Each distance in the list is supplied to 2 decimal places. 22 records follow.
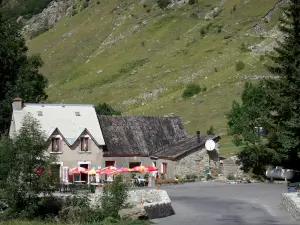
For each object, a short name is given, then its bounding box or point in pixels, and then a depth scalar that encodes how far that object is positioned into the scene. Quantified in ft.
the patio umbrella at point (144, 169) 177.16
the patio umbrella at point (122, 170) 170.97
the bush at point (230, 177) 182.29
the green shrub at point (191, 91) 330.13
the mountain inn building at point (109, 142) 192.85
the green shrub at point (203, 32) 495.16
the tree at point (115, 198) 108.06
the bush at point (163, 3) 633.94
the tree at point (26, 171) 120.67
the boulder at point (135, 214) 102.89
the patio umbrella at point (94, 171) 170.64
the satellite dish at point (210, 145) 193.26
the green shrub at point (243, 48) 399.54
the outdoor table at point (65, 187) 151.14
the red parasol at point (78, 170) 176.04
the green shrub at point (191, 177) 191.21
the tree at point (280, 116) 158.20
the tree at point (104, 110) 282.56
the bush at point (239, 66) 351.07
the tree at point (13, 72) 205.57
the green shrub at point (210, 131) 224.33
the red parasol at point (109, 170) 168.35
